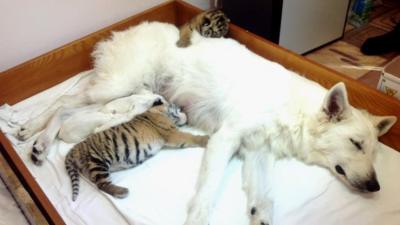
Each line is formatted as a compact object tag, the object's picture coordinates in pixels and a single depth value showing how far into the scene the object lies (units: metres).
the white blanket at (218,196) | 1.46
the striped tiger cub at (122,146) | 1.56
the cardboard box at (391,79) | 1.75
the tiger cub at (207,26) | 2.03
